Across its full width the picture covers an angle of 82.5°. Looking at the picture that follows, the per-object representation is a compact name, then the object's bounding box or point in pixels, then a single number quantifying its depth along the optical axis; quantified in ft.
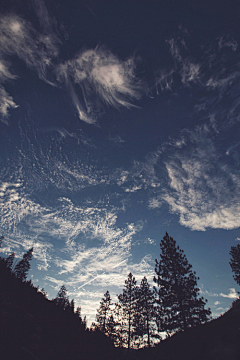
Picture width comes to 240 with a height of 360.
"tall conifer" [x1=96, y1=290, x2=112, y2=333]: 92.80
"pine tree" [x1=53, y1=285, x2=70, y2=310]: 144.46
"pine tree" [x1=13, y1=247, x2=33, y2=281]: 126.36
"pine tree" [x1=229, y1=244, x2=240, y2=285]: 85.66
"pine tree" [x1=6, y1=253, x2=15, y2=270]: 150.00
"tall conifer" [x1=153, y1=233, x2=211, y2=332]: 46.50
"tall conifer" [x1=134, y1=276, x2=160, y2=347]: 66.23
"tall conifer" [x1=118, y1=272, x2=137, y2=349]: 69.97
